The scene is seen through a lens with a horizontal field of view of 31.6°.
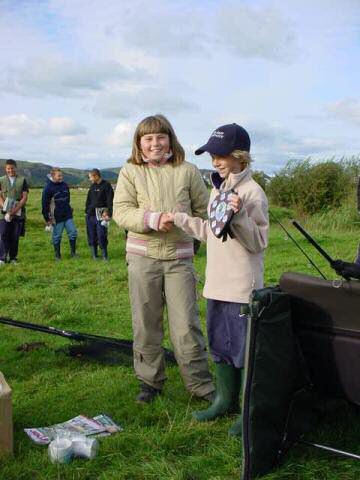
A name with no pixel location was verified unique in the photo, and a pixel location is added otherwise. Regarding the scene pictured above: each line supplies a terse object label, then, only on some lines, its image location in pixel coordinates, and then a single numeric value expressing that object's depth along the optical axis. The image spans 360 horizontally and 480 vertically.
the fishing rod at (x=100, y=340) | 5.29
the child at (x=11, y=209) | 12.09
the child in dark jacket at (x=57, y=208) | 12.89
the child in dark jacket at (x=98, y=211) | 12.68
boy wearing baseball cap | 3.70
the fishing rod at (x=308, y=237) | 3.16
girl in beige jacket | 4.30
